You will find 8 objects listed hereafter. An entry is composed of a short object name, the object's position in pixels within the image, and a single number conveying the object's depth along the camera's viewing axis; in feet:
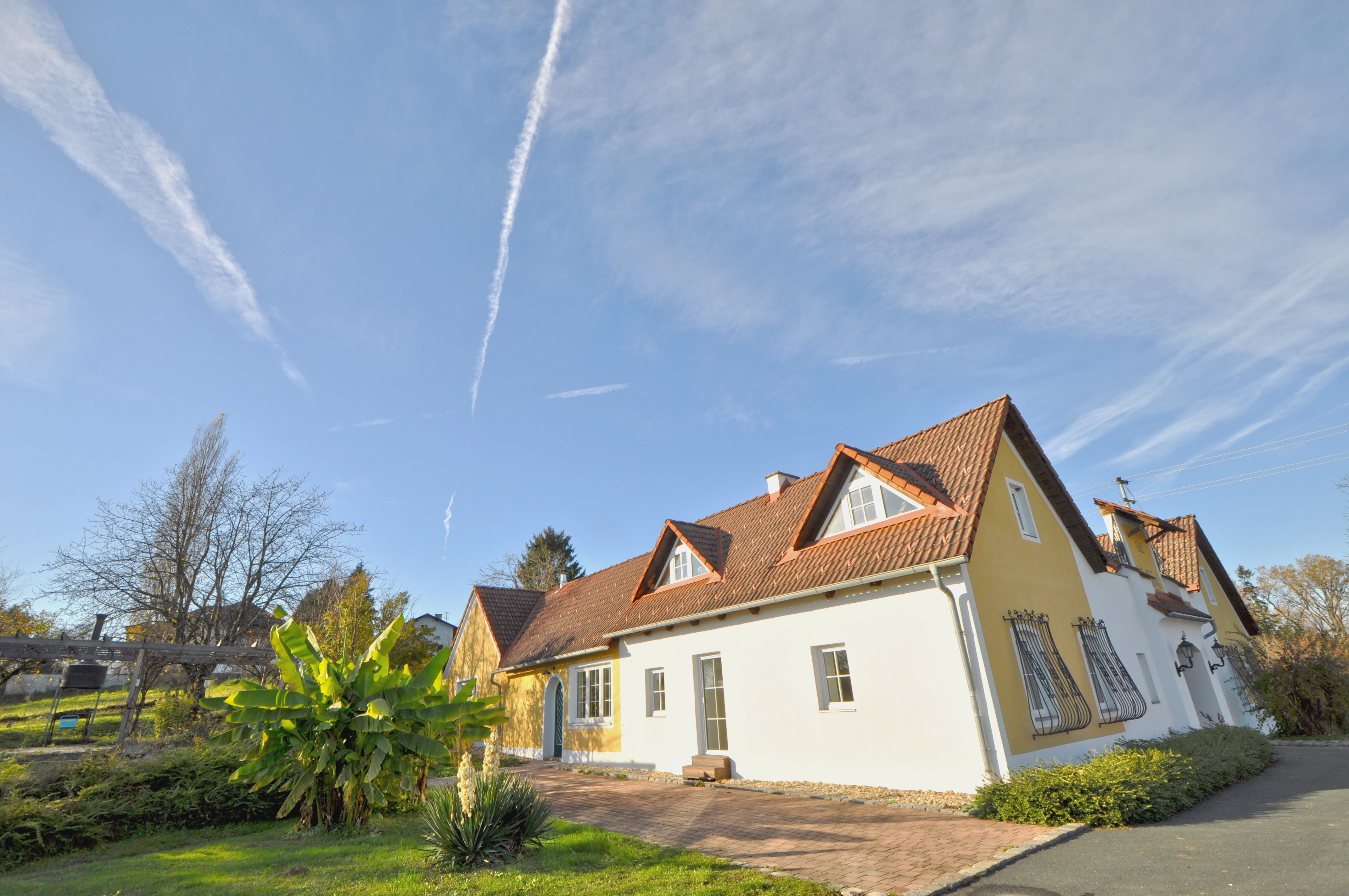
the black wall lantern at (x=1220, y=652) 62.69
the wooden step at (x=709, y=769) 42.29
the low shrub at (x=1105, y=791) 25.52
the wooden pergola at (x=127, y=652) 49.80
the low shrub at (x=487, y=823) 21.61
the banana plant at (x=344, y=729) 28.27
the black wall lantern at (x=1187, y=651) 58.75
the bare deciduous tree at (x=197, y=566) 72.28
